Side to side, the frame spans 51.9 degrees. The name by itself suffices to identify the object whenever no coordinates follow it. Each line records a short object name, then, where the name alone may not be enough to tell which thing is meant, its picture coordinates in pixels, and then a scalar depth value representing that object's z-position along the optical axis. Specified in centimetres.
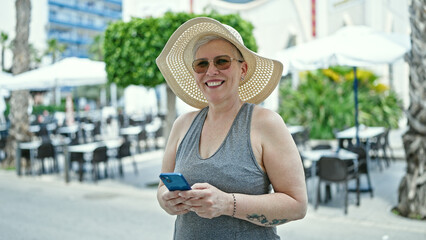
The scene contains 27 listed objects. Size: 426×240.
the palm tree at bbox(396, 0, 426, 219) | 596
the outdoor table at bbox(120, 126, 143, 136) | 1346
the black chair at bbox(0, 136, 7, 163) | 1249
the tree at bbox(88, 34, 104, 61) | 5169
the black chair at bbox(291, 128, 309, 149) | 1110
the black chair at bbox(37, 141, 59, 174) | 1066
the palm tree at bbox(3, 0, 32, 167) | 1191
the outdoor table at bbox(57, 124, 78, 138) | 1446
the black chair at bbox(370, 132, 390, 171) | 954
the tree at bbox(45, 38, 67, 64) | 4603
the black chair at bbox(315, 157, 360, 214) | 659
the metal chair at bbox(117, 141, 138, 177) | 1023
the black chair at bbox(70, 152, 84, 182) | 994
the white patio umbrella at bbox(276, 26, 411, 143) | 740
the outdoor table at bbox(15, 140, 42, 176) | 1106
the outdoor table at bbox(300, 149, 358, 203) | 683
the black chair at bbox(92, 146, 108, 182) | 966
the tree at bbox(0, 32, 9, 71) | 2548
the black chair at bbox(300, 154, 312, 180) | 706
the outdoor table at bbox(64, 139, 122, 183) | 987
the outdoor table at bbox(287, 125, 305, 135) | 1119
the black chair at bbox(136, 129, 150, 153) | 1273
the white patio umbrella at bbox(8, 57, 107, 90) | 1027
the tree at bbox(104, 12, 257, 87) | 795
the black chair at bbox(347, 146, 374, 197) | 750
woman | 171
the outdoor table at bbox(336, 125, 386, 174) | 901
